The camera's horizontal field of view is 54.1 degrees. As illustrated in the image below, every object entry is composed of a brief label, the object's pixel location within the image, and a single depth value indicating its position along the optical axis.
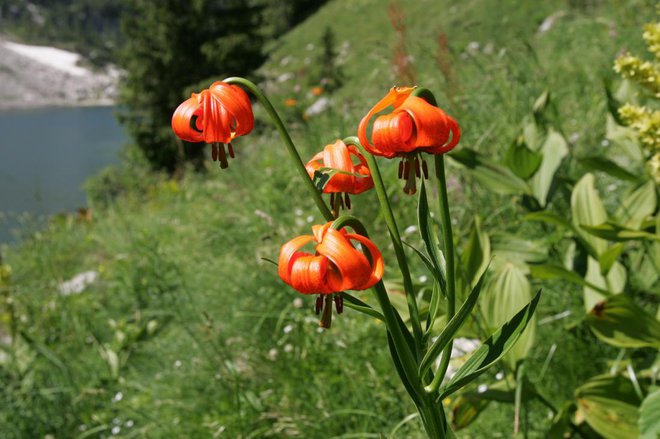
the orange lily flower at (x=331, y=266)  0.62
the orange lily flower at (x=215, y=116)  0.72
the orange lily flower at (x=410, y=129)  0.67
